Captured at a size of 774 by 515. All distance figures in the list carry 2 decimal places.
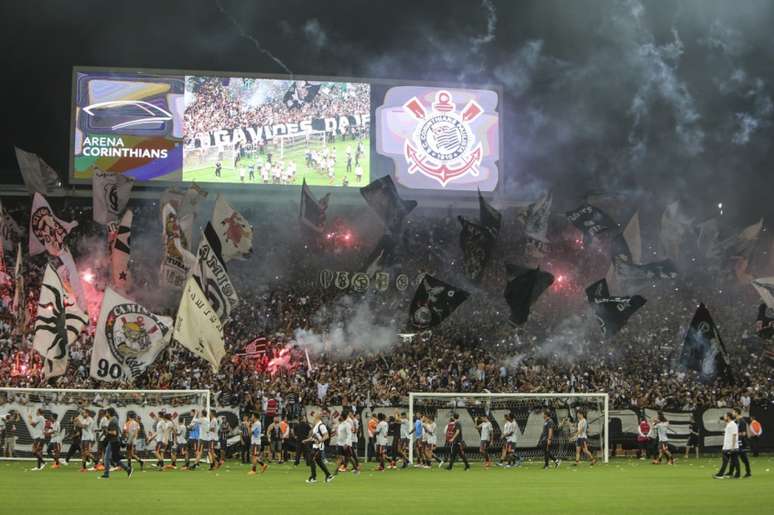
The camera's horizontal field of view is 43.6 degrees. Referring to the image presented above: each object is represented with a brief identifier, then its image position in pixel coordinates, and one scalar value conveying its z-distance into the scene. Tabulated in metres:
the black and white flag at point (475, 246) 42.34
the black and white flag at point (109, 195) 43.69
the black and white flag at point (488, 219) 43.09
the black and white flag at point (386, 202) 44.56
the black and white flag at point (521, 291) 38.41
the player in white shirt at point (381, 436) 30.88
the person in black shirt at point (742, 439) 26.05
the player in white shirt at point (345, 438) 28.14
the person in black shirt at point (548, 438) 32.08
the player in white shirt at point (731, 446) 25.83
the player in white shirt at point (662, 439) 34.72
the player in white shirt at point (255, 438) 29.28
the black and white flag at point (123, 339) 29.62
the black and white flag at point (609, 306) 38.97
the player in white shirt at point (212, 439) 30.72
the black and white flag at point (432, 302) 37.19
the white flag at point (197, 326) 30.05
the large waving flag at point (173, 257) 37.56
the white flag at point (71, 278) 32.22
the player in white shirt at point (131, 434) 29.01
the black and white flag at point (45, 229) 37.62
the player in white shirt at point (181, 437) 31.27
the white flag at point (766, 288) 41.16
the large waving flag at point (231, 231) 40.16
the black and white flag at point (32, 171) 45.28
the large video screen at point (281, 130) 52.31
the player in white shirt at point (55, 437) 30.96
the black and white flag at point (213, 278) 32.56
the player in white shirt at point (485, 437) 33.49
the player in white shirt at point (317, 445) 24.81
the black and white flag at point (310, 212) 44.59
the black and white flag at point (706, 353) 36.72
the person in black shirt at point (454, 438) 31.38
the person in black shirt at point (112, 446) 25.97
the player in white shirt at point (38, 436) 29.97
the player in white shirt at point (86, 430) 30.20
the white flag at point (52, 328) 29.55
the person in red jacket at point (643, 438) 36.25
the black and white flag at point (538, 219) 46.91
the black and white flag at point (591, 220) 44.47
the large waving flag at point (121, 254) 38.09
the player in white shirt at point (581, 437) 33.38
